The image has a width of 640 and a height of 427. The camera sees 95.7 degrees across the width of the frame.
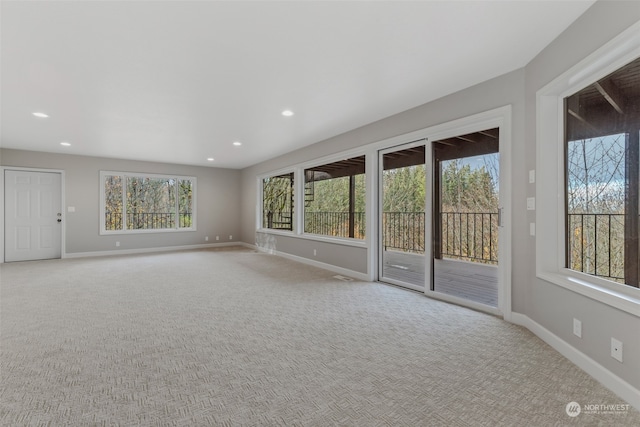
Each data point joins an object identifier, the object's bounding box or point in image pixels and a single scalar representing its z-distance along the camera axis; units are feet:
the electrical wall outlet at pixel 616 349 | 5.73
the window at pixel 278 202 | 22.59
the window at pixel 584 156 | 6.13
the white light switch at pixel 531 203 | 8.45
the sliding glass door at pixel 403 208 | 13.12
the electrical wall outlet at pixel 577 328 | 6.75
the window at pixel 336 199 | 16.31
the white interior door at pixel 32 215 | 20.10
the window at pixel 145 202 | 23.56
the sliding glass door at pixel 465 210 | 10.61
